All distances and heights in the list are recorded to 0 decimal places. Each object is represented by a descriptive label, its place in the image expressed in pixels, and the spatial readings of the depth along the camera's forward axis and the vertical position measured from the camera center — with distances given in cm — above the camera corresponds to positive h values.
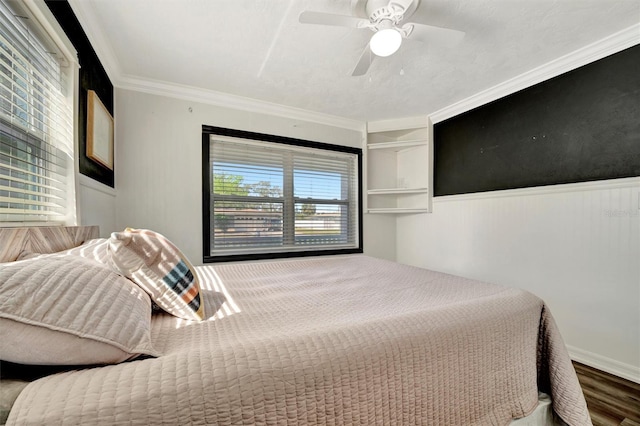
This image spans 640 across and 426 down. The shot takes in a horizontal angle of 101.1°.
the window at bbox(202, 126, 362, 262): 285 +19
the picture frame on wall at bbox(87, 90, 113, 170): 176 +58
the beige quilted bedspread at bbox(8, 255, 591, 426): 56 -42
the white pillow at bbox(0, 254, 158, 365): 53 -24
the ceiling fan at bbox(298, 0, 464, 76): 147 +113
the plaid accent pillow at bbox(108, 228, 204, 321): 92 -22
